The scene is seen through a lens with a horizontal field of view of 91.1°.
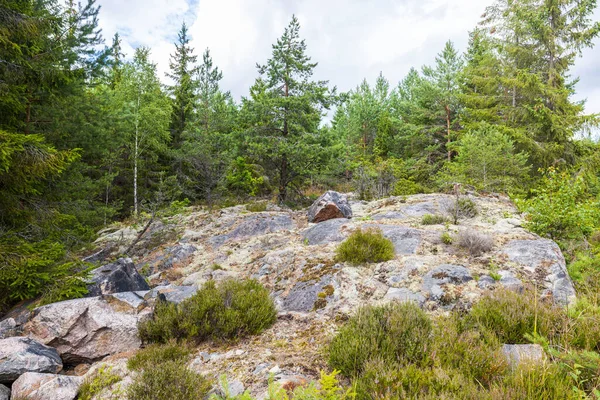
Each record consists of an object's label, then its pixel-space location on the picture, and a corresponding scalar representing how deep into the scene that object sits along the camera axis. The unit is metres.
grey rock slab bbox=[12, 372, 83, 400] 3.18
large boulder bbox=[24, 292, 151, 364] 4.24
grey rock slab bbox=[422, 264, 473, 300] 4.90
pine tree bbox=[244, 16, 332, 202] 14.28
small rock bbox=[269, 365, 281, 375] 3.19
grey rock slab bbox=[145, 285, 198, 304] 5.82
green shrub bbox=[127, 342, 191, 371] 3.50
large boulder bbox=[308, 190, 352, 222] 10.34
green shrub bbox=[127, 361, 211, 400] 2.81
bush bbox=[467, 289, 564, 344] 3.49
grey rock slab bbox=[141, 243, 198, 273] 8.72
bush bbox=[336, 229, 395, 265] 6.18
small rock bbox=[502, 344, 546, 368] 2.79
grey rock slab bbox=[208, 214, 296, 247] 10.12
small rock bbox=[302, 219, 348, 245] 7.99
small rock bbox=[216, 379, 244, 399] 3.01
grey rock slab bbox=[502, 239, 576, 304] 4.74
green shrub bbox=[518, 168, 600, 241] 7.07
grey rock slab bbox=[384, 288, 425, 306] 4.72
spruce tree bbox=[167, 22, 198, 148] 21.39
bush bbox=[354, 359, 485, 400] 2.46
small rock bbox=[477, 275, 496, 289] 4.93
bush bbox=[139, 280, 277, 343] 4.22
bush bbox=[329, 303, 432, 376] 3.05
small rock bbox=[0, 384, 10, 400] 3.25
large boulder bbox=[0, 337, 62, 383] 3.50
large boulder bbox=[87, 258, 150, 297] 5.88
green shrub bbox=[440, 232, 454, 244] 6.65
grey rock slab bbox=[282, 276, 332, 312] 5.21
